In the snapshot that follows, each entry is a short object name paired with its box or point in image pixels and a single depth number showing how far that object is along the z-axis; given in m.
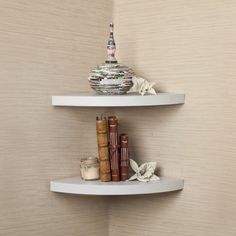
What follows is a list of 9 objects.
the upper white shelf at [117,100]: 1.98
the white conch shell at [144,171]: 2.08
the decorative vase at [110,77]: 2.02
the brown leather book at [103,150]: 2.06
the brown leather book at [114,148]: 2.07
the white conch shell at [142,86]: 2.07
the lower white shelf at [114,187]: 2.01
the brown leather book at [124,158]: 2.08
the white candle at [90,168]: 2.09
